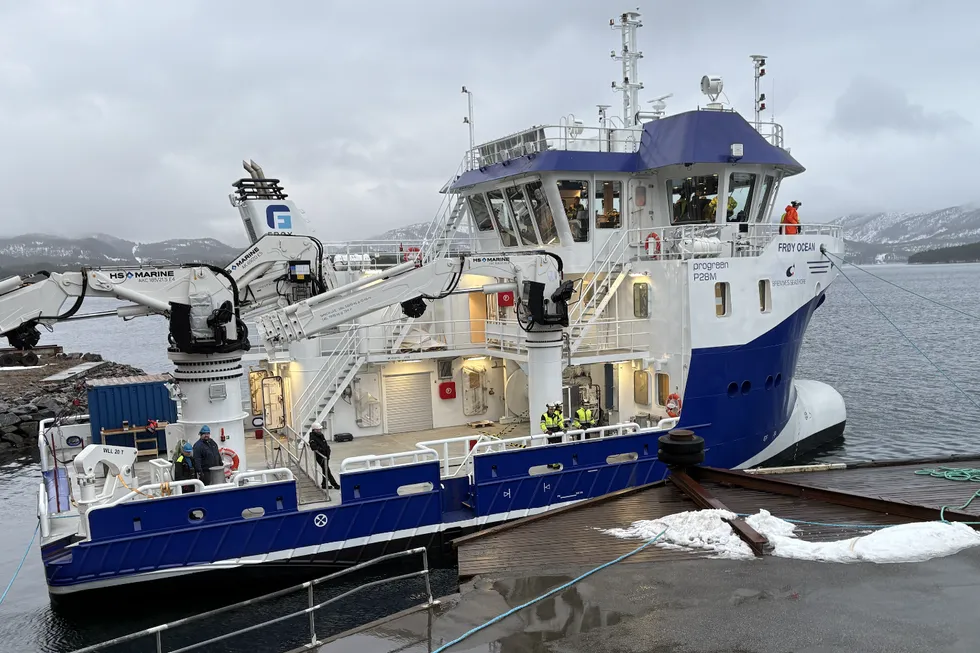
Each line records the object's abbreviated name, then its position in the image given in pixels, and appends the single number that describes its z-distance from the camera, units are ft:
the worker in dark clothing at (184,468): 35.63
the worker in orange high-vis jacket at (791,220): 52.13
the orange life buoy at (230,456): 37.76
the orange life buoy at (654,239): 50.82
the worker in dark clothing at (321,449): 38.93
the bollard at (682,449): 31.22
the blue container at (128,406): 45.19
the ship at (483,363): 35.68
